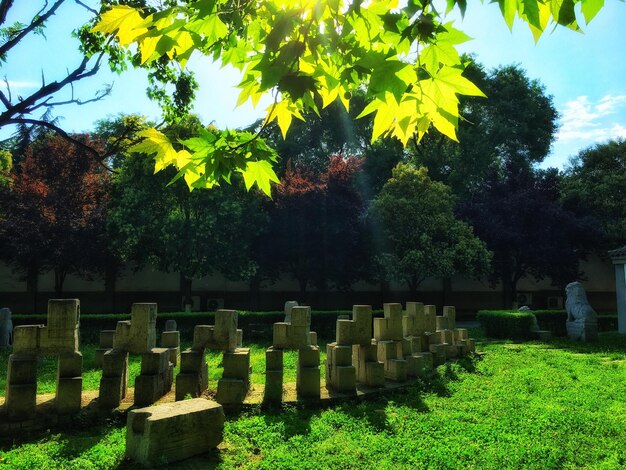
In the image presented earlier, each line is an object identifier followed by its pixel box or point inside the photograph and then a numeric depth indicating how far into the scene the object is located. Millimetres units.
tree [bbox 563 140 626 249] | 28609
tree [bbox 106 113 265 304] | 20016
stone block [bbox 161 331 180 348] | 6938
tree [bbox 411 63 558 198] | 30062
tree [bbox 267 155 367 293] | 23016
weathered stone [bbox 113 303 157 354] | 5648
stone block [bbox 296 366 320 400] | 6051
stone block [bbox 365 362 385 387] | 6848
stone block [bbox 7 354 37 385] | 4965
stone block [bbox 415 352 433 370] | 8313
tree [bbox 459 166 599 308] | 26953
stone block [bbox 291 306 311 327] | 6203
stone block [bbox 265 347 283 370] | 5949
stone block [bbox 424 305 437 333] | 9312
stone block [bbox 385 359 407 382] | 7309
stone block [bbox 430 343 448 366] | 9109
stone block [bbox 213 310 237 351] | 5809
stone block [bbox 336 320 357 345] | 6633
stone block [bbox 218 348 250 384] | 5730
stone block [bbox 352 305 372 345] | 6730
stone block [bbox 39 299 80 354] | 5207
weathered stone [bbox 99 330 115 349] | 9156
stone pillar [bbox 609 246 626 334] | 17703
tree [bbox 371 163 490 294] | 21438
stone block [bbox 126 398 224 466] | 4047
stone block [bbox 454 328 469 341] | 10828
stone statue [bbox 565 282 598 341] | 15172
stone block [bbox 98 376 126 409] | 5403
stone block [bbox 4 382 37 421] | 4906
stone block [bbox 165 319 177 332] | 13136
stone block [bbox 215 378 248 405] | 5633
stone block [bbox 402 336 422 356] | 7882
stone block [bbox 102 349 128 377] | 5523
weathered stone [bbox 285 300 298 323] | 13948
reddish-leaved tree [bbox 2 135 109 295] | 21891
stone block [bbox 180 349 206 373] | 5719
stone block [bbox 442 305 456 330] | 10414
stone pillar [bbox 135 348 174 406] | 5535
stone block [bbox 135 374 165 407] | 5531
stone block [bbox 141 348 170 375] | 5641
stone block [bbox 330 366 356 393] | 6387
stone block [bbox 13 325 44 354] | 5074
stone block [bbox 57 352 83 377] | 5227
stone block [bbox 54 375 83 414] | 5164
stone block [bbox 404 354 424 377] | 7738
